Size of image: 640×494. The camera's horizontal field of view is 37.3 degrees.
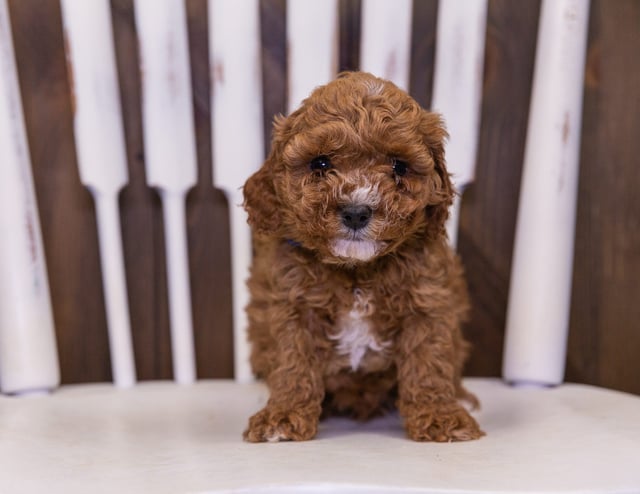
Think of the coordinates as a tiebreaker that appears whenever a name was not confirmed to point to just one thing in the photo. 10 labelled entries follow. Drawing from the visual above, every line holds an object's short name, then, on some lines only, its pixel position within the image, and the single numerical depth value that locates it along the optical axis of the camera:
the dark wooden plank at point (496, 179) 0.68
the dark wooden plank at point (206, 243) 0.68
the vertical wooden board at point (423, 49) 0.68
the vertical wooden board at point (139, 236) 0.68
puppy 0.49
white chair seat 0.43
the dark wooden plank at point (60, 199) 0.67
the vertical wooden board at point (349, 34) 0.68
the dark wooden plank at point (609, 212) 0.67
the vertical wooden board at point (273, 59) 0.68
